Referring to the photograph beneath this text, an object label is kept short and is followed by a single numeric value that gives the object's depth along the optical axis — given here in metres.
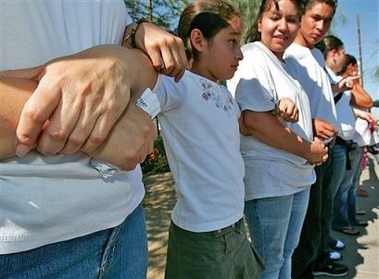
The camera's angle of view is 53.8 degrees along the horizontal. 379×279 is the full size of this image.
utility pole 21.17
